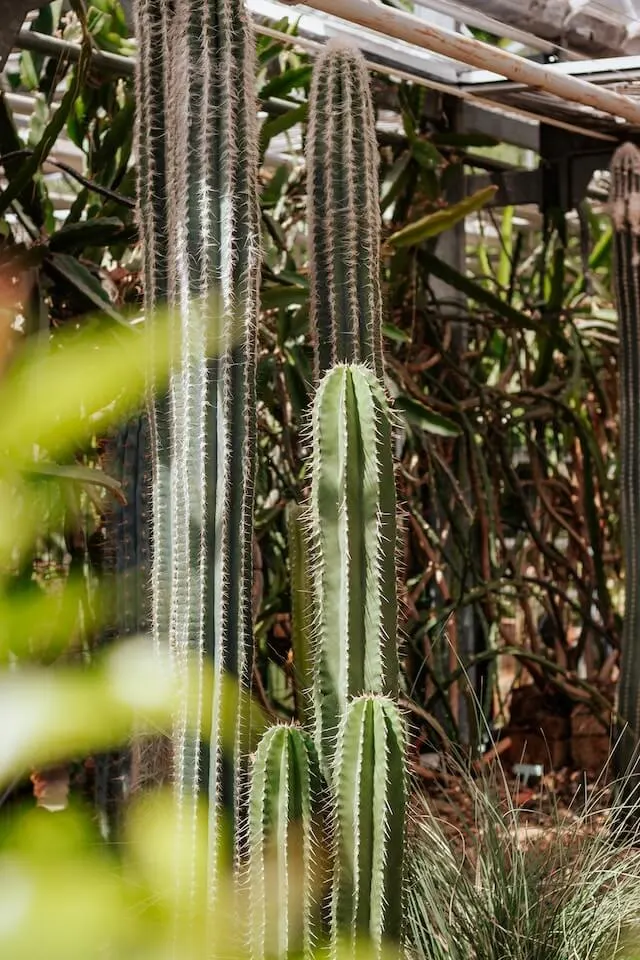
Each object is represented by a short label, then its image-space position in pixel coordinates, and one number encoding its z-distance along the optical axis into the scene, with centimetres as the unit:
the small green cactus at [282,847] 517
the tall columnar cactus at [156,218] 540
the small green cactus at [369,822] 511
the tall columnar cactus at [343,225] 564
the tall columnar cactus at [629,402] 689
